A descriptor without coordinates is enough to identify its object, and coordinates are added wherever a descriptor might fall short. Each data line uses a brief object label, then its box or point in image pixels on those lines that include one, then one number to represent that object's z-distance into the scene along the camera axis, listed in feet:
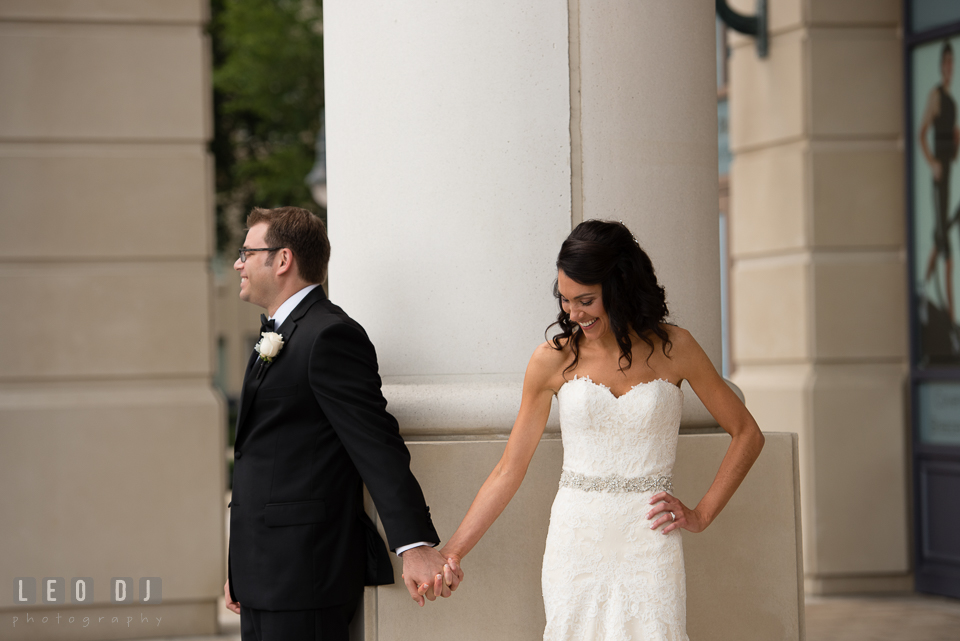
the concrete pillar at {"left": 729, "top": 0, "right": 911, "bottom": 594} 49.44
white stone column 24.94
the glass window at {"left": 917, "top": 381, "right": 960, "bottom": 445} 47.98
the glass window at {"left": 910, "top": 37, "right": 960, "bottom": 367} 48.60
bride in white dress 20.29
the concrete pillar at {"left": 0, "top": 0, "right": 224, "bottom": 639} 44.45
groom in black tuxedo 21.50
